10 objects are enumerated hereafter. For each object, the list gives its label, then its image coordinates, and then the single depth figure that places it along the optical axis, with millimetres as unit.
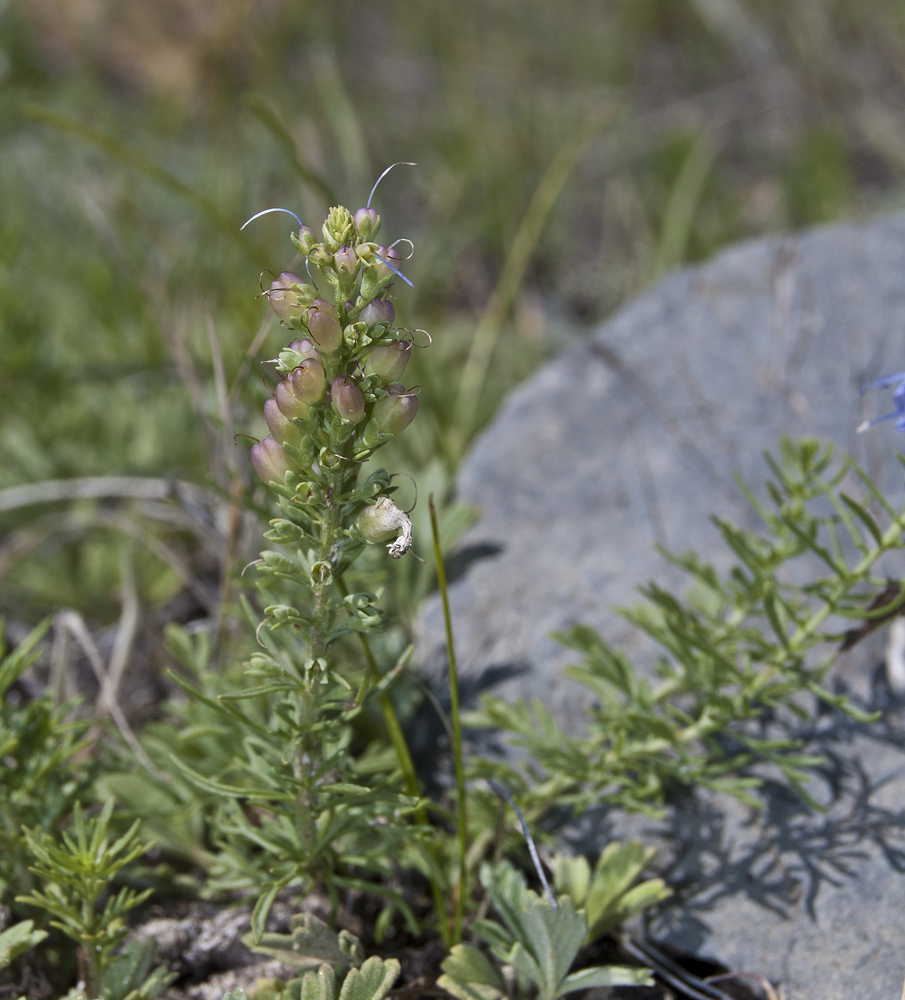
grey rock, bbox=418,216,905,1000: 407
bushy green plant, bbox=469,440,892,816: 400
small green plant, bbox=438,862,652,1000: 393
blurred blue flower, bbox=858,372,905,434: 382
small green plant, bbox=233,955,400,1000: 384
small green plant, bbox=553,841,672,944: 404
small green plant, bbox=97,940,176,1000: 391
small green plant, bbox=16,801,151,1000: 386
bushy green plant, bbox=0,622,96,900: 400
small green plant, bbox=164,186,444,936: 367
